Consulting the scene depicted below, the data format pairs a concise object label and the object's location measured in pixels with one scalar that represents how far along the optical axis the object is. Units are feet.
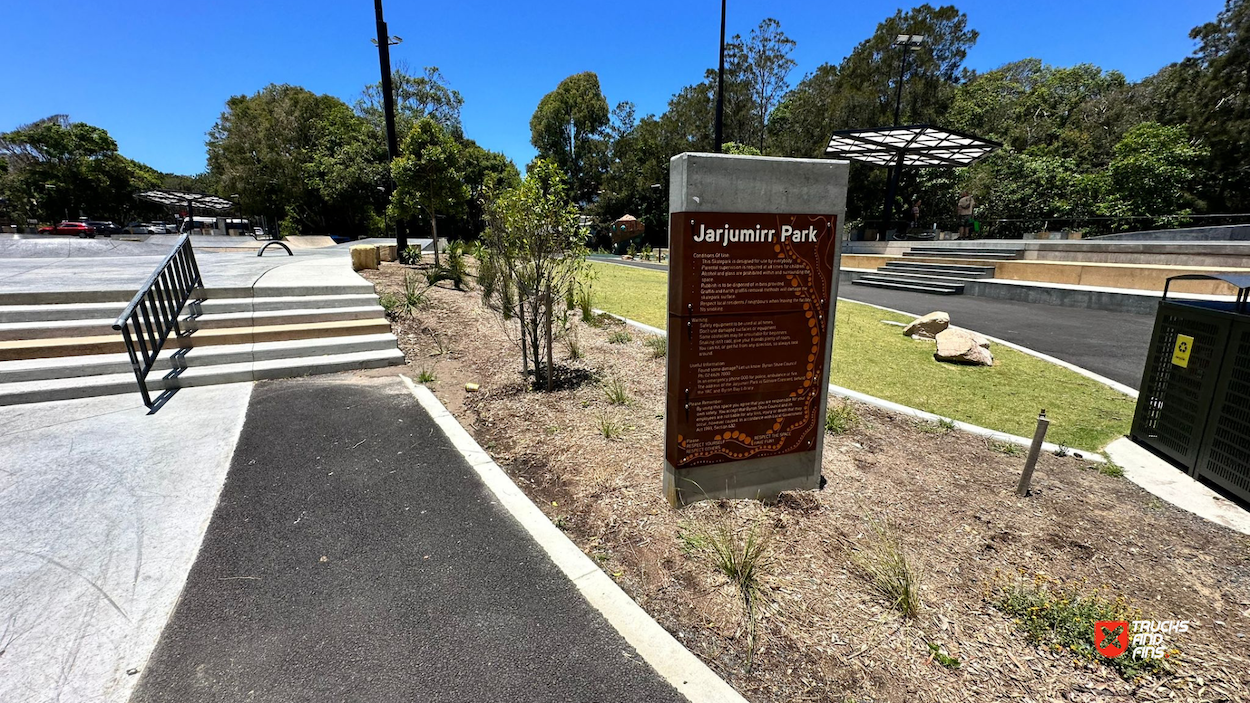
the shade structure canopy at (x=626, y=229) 137.90
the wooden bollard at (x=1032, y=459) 11.92
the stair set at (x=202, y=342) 18.28
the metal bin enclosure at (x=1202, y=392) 13.30
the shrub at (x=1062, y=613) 7.99
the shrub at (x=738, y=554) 9.34
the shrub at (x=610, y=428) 15.72
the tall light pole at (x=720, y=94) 43.54
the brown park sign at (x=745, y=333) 10.81
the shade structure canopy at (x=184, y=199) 98.93
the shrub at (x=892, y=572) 8.96
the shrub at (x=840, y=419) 16.99
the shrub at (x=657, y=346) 24.19
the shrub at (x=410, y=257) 44.01
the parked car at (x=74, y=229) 103.65
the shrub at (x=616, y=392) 18.44
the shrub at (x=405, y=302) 27.86
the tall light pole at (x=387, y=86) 37.45
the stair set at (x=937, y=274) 57.36
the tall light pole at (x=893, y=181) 82.97
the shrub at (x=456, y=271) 36.08
